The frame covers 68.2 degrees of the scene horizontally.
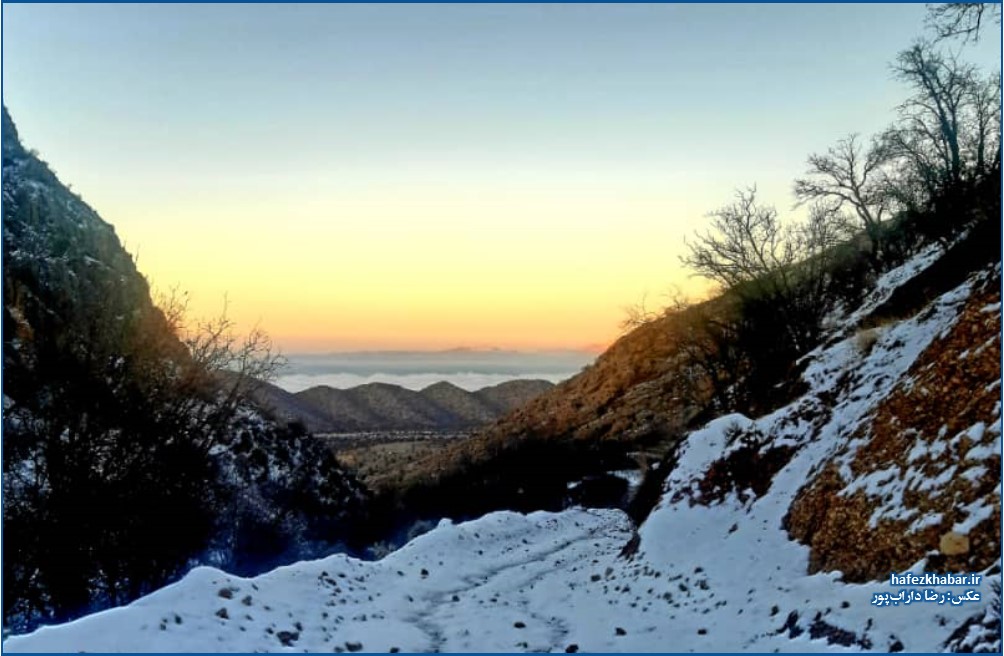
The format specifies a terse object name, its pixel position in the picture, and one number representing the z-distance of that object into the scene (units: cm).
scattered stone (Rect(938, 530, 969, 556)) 877
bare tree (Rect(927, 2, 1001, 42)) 1622
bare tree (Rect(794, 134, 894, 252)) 3359
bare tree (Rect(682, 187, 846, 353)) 2792
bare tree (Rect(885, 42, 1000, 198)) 2852
